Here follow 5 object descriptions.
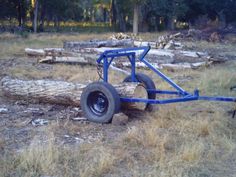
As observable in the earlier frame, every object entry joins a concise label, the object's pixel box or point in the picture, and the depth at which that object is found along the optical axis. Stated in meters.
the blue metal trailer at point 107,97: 7.35
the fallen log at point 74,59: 15.19
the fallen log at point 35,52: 16.83
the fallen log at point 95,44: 19.28
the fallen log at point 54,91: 7.83
